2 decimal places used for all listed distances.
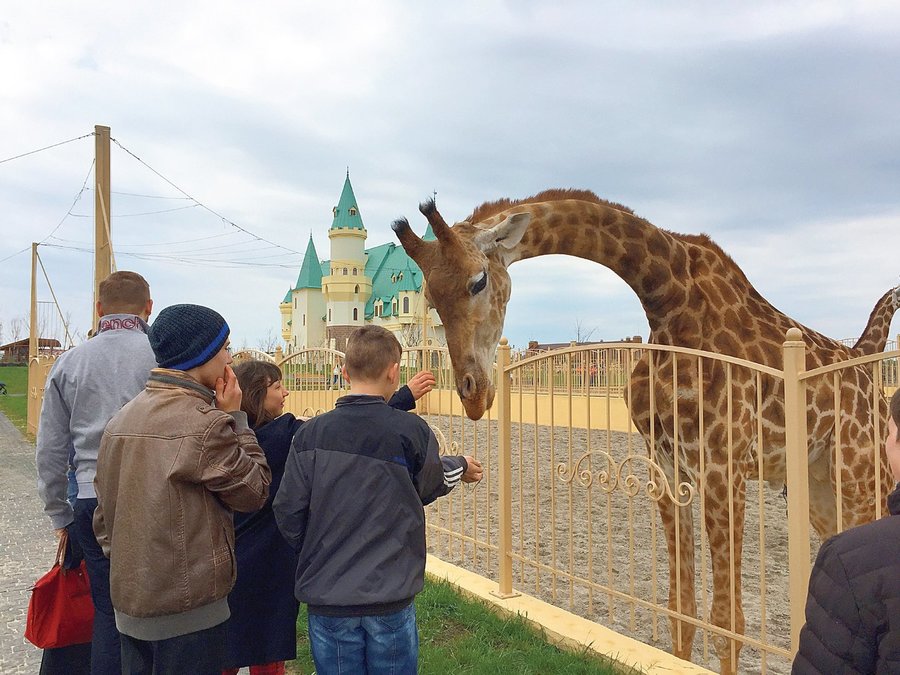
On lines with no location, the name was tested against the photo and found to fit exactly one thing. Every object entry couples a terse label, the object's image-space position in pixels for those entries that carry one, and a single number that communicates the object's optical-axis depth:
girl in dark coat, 2.99
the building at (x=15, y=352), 72.31
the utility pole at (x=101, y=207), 12.43
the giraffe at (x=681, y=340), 3.67
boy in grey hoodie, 3.17
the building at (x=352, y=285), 56.53
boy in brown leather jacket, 2.23
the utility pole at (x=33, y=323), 19.70
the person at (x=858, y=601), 1.39
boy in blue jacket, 2.46
